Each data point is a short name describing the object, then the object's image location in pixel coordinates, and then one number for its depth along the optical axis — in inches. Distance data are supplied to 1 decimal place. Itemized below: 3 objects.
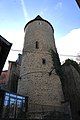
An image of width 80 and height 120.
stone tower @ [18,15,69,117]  305.5
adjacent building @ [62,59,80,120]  353.4
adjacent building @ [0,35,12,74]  162.0
